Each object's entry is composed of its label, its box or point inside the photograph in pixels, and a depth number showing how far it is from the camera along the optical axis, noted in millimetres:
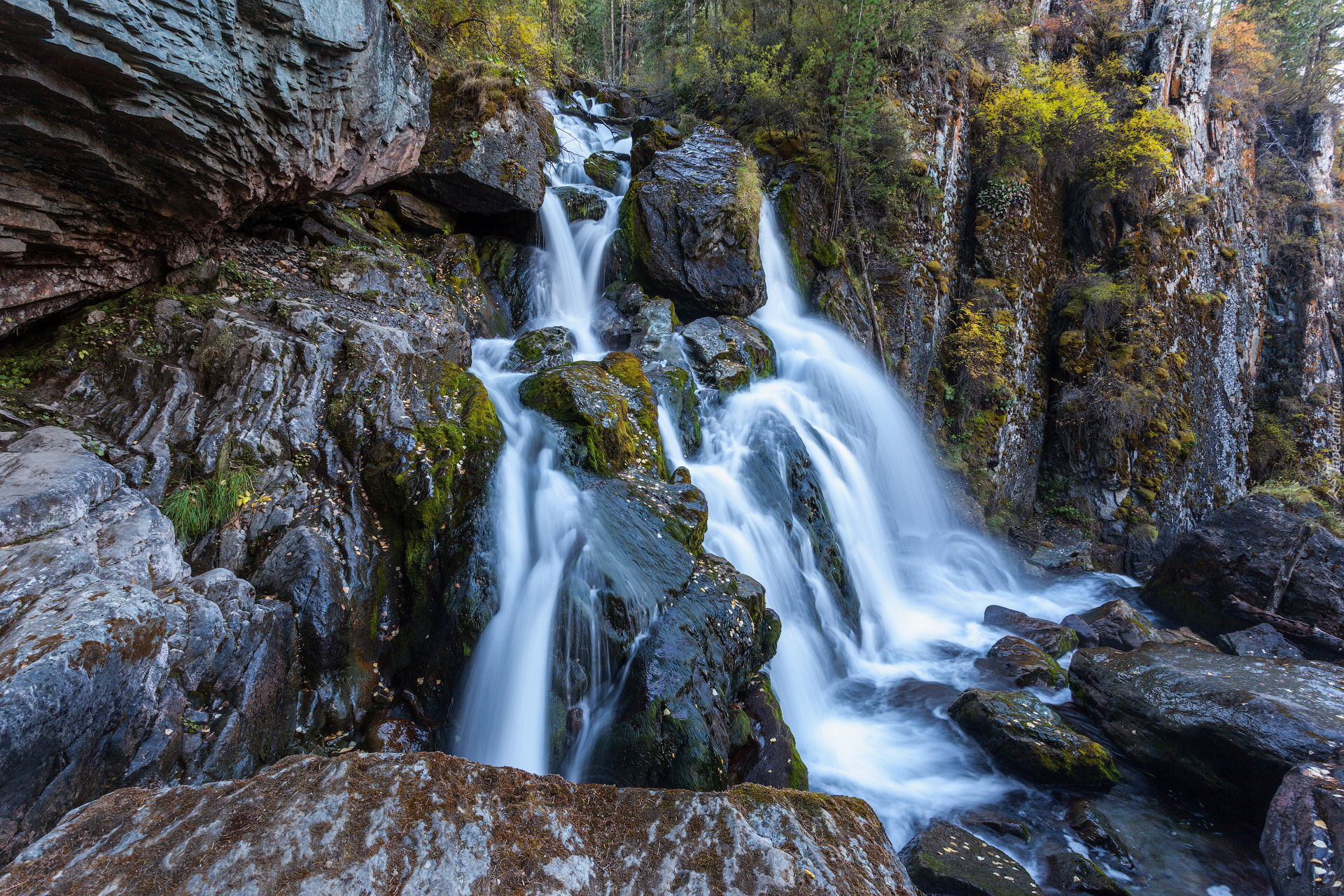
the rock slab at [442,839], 1652
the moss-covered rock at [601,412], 5961
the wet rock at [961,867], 3613
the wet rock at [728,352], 8922
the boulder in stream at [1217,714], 4312
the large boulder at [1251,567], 7570
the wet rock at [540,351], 7945
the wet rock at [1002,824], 4371
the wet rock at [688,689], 3814
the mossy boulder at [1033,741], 4836
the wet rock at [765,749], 4219
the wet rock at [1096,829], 4191
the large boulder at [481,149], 8477
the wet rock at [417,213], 8469
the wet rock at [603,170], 11922
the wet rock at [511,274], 9500
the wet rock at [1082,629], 7371
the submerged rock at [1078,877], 3811
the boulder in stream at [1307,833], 3471
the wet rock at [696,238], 10211
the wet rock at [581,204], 10742
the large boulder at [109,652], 2352
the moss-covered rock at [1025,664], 6289
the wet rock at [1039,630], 7086
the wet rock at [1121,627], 7176
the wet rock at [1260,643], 6898
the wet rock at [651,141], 12172
